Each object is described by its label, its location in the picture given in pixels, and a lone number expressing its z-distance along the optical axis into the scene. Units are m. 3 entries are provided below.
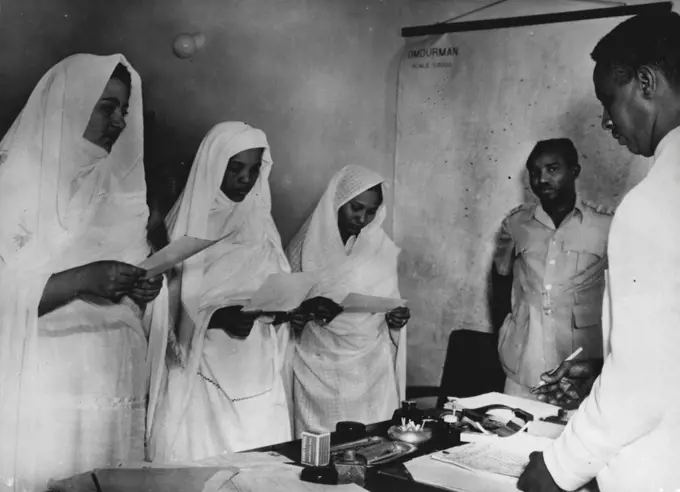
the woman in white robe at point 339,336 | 3.65
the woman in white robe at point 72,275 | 2.20
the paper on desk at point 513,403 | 2.16
